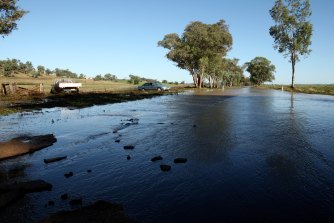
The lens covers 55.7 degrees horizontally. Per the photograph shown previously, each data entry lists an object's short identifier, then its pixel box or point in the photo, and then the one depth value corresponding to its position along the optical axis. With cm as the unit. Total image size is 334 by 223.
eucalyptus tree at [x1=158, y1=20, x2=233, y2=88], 7181
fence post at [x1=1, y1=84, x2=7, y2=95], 3894
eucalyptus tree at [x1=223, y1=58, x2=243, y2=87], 14212
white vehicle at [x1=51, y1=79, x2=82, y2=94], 4606
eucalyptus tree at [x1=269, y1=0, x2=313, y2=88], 6725
